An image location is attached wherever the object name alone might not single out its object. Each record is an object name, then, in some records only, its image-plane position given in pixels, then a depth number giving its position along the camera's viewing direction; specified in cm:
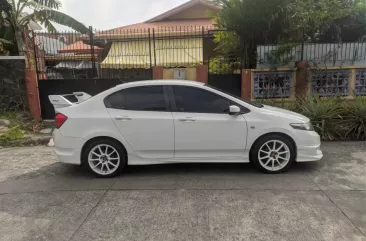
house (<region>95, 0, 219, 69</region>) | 1092
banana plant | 1015
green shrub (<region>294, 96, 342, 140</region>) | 746
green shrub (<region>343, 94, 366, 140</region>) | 749
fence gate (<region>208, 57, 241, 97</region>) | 952
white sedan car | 521
